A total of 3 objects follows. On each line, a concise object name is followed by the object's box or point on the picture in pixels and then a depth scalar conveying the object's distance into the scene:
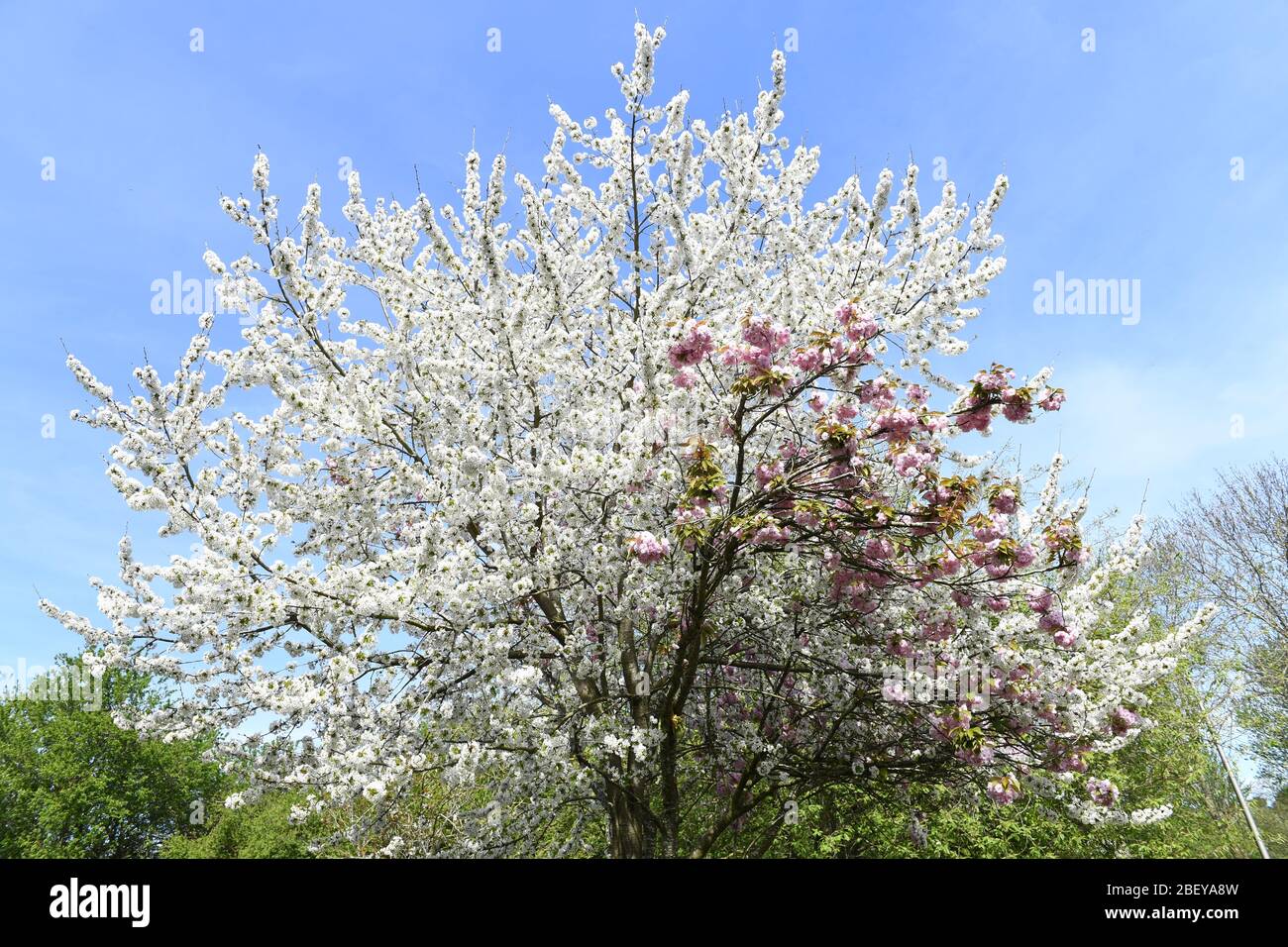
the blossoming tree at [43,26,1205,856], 6.03
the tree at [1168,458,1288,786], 21.47
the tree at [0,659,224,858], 28.86
